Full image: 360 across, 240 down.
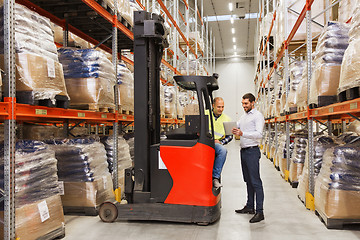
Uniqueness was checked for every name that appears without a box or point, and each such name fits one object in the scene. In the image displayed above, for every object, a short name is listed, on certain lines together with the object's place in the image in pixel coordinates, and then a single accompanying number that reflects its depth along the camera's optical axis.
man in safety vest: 4.58
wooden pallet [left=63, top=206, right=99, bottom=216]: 4.52
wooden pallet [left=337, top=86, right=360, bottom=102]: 3.20
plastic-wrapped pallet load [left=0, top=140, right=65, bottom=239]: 3.14
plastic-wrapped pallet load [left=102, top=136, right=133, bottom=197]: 5.49
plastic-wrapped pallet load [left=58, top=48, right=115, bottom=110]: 4.50
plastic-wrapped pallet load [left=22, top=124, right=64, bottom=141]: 5.47
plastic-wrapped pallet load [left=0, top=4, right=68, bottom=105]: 3.19
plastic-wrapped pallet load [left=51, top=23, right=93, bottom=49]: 6.28
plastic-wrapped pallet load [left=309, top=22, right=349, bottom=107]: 4.07
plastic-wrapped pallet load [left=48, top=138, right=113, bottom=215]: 4.49
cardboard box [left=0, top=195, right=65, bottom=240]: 3.08
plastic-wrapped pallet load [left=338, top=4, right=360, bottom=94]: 3.12
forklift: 4.04
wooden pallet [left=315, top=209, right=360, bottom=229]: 3.87
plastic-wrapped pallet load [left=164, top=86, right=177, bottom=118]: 9.42
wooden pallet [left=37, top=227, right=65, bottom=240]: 3.41
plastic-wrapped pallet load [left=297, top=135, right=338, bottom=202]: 5.05
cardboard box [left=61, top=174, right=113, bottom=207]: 4.48
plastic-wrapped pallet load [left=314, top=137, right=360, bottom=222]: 3.81
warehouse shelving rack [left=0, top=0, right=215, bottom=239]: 2.94
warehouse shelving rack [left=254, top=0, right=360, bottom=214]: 3.50
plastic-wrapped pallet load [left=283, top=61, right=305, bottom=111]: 6.92
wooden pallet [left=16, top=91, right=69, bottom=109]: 3.23
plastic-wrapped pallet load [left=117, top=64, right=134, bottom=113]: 5.62
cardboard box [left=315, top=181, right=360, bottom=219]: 3.80
